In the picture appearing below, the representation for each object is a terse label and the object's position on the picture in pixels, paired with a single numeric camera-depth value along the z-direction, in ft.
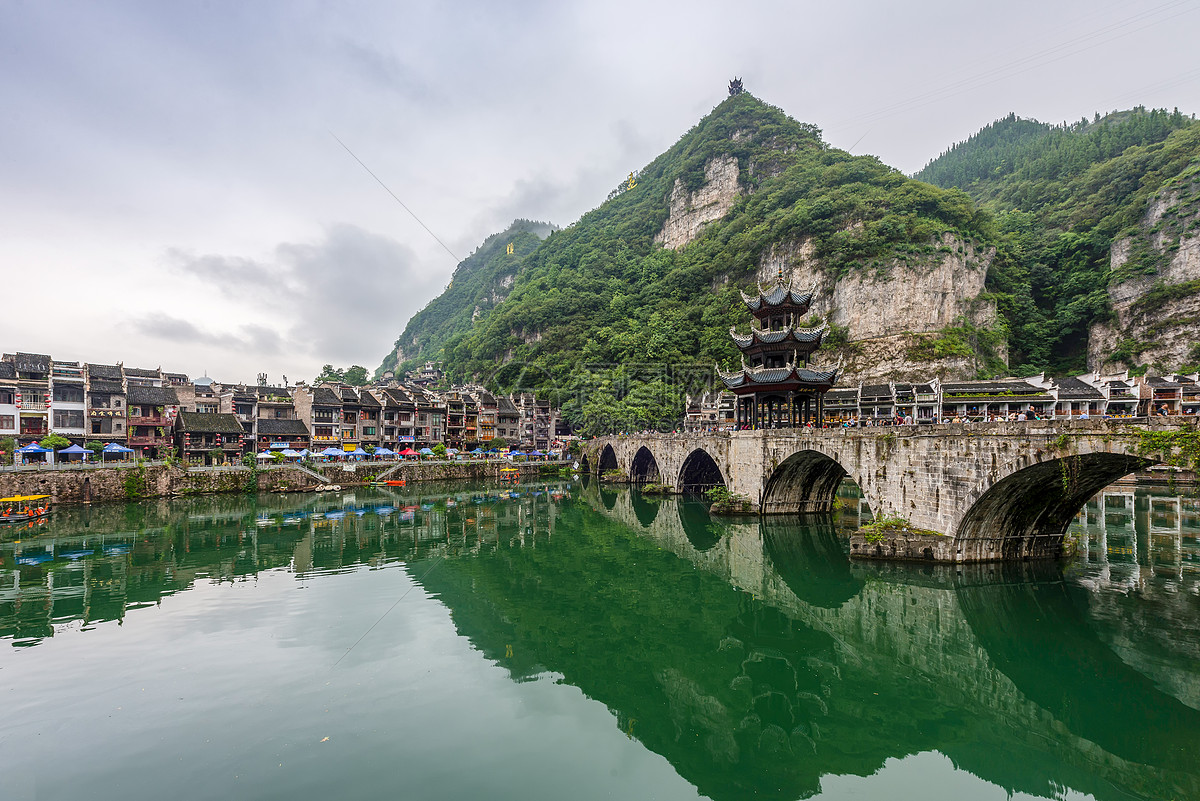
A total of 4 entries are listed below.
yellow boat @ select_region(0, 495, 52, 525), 106.93
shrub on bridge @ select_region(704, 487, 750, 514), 110.01
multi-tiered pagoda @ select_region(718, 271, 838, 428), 109.40
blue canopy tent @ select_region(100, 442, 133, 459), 147.02
